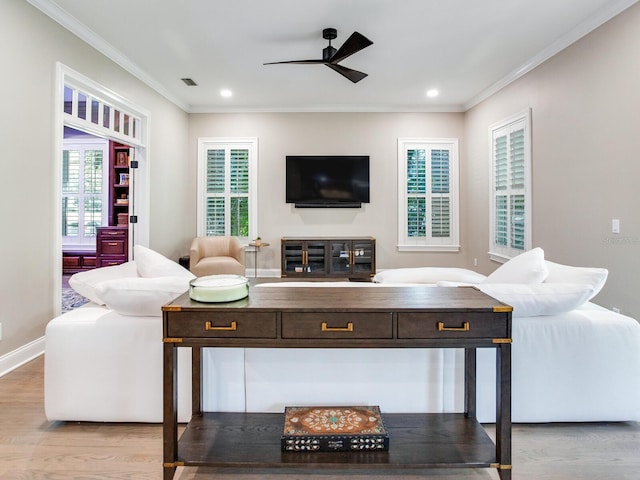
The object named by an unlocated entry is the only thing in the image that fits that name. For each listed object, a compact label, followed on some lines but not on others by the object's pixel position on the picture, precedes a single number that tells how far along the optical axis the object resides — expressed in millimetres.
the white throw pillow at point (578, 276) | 1993
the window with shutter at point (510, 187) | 4547
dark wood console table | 1505
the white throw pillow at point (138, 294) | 1897
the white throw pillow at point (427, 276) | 2996
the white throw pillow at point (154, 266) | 2373
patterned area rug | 4484
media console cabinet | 6031
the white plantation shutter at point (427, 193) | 6355
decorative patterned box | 1613
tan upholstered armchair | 5375
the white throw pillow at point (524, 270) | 2138
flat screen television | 6285
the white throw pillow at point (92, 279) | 2164
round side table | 6156
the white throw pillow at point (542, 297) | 1918
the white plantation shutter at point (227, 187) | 6367
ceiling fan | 3277
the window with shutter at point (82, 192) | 7441
